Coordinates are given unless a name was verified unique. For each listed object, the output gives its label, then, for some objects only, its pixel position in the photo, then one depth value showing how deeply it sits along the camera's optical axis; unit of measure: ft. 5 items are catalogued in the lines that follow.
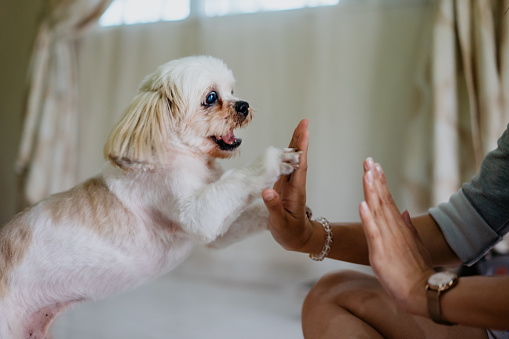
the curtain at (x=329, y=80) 7.39
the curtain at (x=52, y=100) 8.82
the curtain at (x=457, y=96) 6.13
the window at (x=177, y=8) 7.97
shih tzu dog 3.23
